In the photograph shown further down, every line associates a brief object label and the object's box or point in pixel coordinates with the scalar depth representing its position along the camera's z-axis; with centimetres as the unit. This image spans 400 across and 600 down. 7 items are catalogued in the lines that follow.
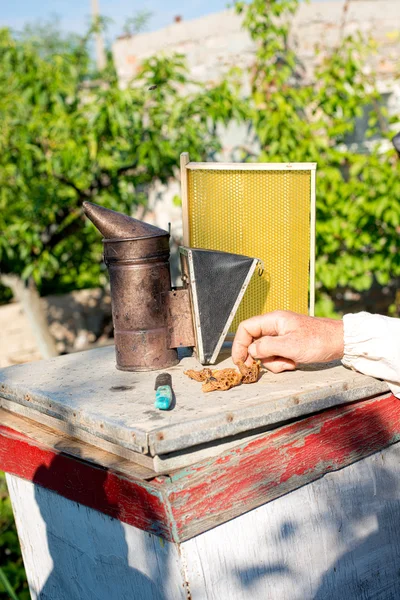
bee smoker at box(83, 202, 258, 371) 167
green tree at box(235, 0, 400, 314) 449
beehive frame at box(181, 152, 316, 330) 189
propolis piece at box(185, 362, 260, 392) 149
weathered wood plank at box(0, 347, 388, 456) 125
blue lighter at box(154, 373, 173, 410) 135
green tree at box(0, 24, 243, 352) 437
